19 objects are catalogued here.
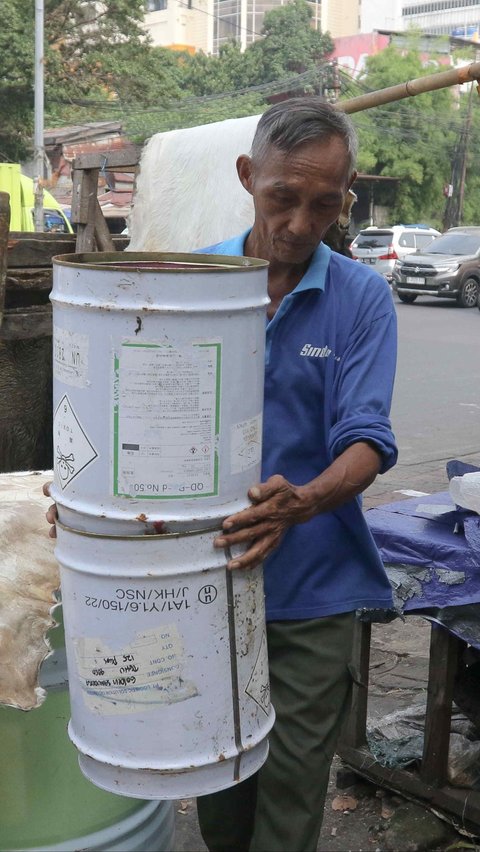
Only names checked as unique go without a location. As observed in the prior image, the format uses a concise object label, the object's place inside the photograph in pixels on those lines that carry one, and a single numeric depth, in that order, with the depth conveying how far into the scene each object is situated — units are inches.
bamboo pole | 219.8
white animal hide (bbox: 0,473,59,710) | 75.4
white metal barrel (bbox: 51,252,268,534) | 58.4
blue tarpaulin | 106.8
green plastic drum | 84.7
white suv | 907.4
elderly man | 72.0
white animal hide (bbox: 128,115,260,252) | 199.2
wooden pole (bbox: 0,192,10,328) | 112.1
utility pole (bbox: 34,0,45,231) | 938.1
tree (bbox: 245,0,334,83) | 2185.0
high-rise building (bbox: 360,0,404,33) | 3836.1
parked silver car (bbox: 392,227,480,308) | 755.4
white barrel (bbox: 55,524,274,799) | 60.6
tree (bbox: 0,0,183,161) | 1110.4
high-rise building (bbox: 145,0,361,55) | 3715.6
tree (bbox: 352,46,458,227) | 1541.6
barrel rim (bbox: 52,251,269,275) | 64.3
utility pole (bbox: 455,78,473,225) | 1550.2
